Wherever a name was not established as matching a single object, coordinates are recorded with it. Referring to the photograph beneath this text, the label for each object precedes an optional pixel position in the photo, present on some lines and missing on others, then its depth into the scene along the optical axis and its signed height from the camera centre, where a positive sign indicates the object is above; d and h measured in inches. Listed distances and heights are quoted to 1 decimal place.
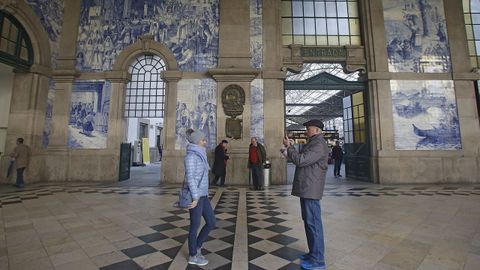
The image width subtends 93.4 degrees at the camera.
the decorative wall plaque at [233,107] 348.5 +76.2
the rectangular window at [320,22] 399.9 +238.4
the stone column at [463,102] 346.3 +85.5
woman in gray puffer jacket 93.9 -14.8
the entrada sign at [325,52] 381.4 +175.1
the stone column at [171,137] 346.6 +29.9
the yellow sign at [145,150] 779.4 +21.8
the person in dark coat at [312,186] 94.5 -12.5
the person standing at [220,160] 315.1 -5.4
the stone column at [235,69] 340.8 +134.9
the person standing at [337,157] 456.6 -2.1
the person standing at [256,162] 301.9 -7.8
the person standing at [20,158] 299.4 -1.9
